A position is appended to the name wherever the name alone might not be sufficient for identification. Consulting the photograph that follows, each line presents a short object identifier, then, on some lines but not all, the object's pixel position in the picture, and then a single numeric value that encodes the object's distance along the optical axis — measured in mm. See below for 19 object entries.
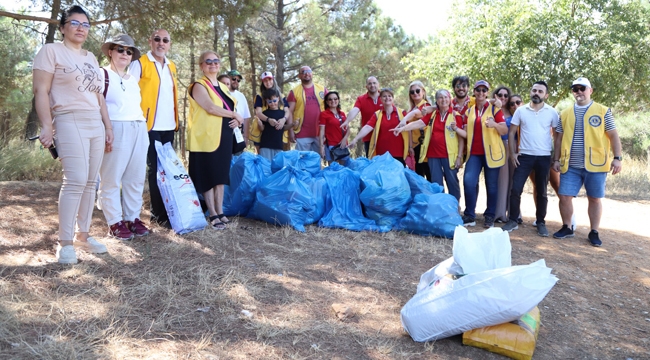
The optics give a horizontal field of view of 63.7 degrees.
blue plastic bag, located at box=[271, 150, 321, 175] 5164
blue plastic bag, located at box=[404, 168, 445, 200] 5266
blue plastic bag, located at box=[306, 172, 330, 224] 5047
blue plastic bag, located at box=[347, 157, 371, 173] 5533
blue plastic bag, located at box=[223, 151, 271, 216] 5074
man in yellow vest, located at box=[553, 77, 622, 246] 5129
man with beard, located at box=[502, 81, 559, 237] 5398
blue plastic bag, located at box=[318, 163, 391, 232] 5039
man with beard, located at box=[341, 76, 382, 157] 6422
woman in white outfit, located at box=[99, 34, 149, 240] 3861
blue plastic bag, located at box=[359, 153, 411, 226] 5023
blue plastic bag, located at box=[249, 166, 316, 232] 4816
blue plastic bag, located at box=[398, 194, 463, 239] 4930
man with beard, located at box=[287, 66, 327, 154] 6434
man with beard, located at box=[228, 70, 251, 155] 5309
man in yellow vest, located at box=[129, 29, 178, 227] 4270
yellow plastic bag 2650
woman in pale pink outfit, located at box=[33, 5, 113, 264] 3141
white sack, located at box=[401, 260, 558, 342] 2537
